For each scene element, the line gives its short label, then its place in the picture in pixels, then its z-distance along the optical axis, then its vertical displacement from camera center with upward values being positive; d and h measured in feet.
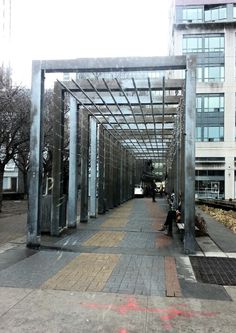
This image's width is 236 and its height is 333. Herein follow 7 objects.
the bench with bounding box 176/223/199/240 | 40.39 -3.59
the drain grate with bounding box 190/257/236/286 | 25.46 -4.92
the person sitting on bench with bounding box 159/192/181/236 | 44.24 -3.07
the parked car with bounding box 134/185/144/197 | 154.97 -1.23
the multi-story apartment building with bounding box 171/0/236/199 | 216.33 +47.58
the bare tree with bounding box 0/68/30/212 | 67.41 +10.61
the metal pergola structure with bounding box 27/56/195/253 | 35.24 +8.98
